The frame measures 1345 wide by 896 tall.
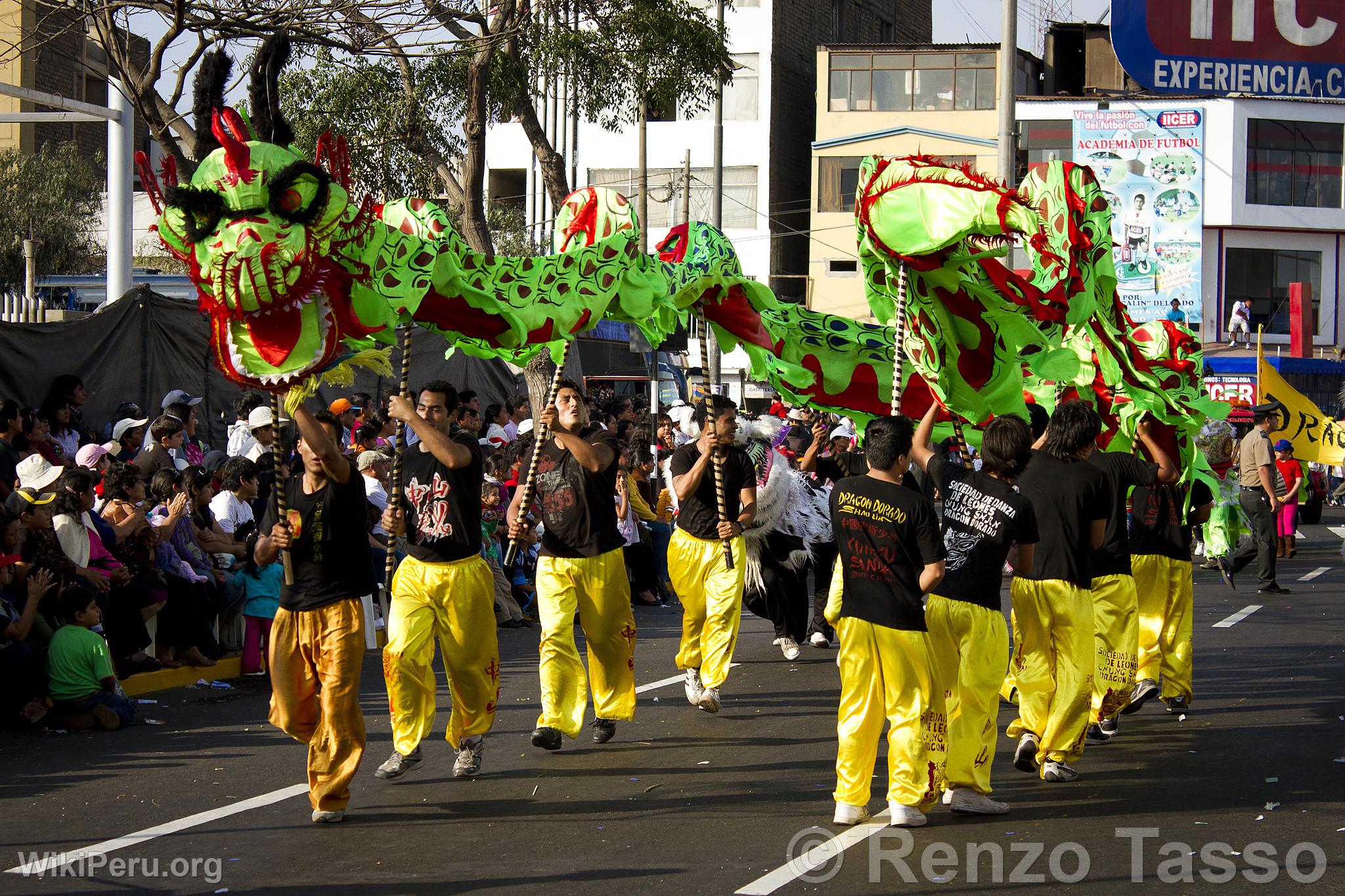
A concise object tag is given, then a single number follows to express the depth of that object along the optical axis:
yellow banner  20.91
